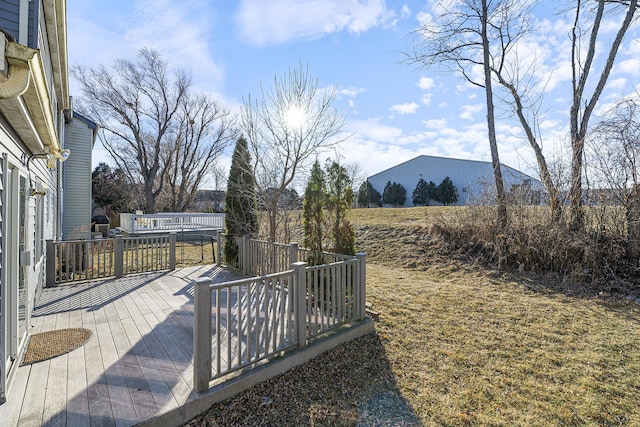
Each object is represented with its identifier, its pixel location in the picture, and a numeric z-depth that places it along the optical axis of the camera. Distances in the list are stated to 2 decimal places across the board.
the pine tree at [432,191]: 23.16
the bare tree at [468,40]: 8.52
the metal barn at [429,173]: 22.39
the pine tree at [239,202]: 6.90
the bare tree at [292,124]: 5.85
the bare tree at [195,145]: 21.34
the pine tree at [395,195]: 25.56
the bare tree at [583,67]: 6.66
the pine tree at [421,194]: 23.75
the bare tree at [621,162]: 5.85
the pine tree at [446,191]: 22.34
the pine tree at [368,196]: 26.62
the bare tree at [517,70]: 7.98
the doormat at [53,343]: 2.84
